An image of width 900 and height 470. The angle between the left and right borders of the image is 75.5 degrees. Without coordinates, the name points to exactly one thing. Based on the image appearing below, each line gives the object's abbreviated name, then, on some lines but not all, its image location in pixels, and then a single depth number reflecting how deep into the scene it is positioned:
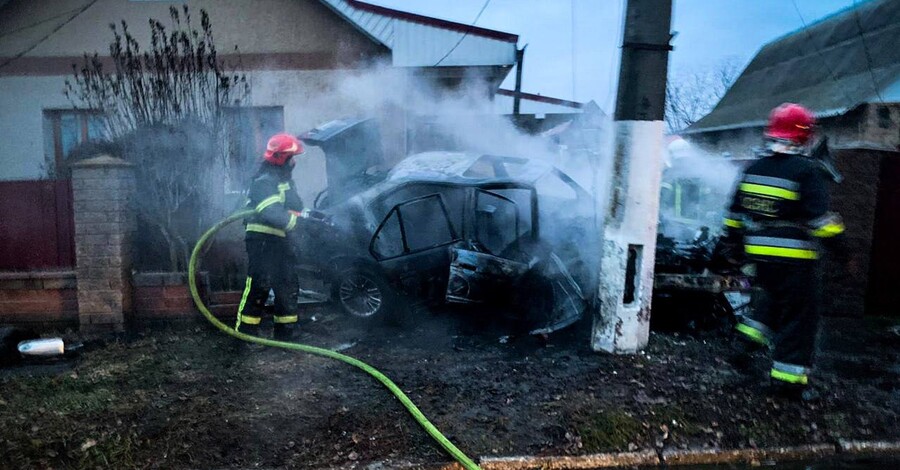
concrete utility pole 4.34
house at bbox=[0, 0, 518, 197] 9.52
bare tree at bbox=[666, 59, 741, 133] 34.47
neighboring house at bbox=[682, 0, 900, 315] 6.04
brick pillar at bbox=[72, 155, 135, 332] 5.07
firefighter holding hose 5.02
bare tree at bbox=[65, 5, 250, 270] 6.04
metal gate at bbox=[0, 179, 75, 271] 5.32
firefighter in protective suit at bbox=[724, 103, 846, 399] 3.66
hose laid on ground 3.07
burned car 5.04
